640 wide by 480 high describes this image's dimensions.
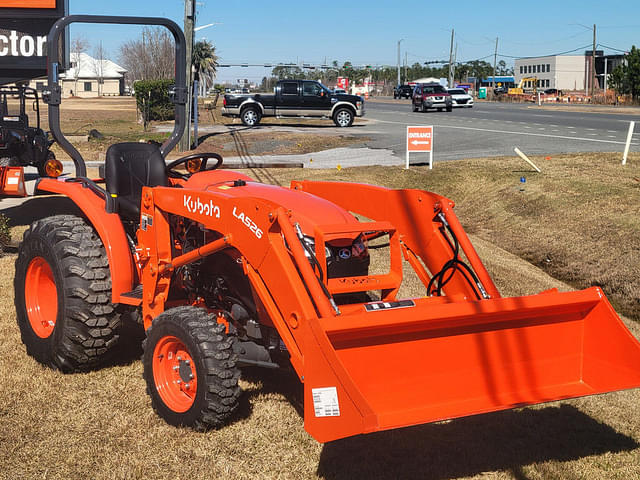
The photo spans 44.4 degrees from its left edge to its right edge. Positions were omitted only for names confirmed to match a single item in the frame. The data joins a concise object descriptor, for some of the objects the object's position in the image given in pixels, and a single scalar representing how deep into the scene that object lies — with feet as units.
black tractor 44.37
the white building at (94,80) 333.01
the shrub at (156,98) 120.71
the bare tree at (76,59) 295.71
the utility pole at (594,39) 244.42
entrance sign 57.93
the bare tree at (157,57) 191.52
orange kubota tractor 13.46
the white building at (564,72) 439.22
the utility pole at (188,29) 75.56
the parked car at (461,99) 158.81
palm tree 367.86
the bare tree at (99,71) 330.59
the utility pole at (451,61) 307.07
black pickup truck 109.81
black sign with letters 39.81
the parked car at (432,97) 145.79
